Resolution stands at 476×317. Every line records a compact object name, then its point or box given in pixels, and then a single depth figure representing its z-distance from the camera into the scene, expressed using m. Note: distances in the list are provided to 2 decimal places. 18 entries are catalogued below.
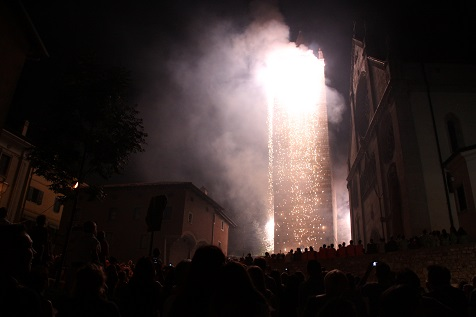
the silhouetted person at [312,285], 5.52
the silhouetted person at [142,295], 3.99
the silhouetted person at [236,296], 2.37
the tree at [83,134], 13.37
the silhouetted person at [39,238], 7.70
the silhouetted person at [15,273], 2.71
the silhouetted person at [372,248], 20.27
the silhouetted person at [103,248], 7.65
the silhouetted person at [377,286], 5.35
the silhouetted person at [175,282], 2.79
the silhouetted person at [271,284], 6.47
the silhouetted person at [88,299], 2.96
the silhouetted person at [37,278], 4.05
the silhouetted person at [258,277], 3.82
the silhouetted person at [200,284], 2.61
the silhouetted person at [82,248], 6.39
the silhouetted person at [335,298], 3.46
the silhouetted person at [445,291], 4.04
